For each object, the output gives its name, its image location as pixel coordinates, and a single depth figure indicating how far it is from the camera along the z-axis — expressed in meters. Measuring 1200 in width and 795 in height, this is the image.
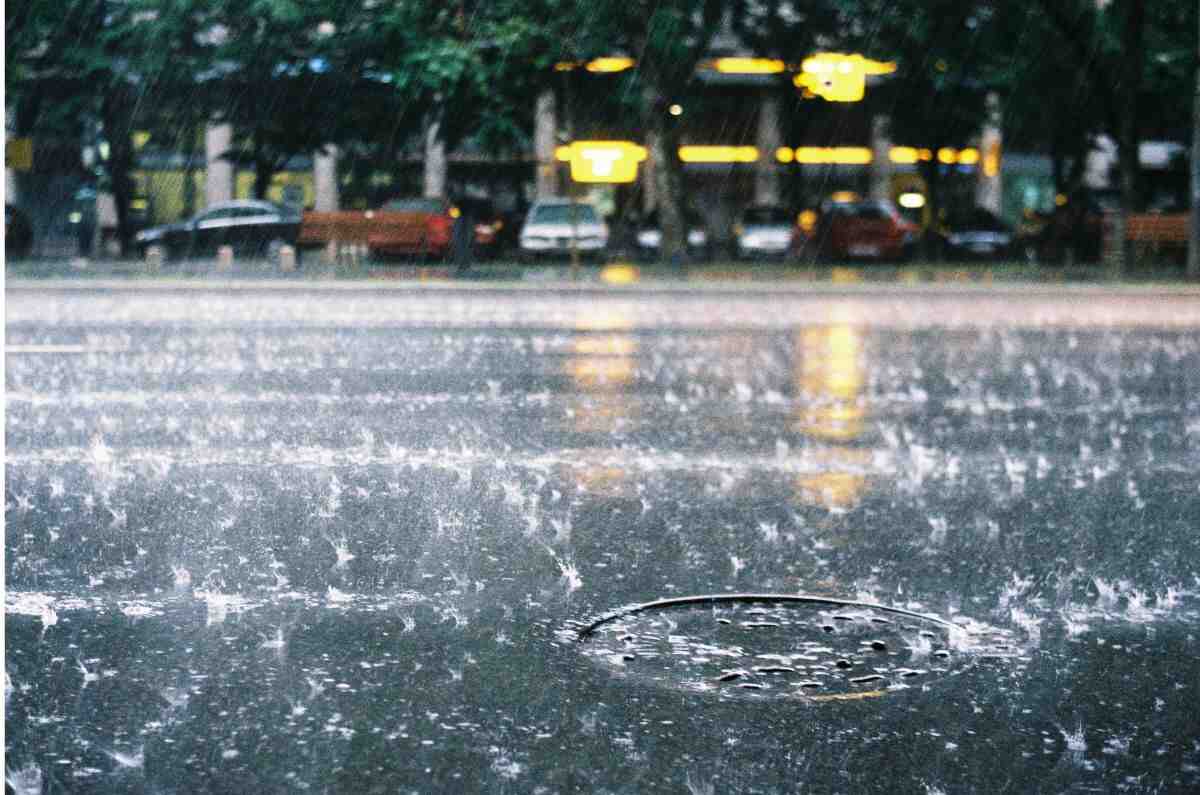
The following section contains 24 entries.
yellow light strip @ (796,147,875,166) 56.34
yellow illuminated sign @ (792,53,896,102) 31.41
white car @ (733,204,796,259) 39.25
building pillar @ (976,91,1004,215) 55.97
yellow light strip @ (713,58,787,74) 53.35
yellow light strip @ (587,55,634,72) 34.75
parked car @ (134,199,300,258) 38.81
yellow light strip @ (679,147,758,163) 56.38
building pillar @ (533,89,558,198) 55.41
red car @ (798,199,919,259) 37.78
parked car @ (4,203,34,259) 36.94
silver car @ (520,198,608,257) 36.66
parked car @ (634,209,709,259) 42.29
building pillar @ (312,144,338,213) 54.53
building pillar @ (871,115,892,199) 57.25
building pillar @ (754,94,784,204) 56.91
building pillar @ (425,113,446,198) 54.34
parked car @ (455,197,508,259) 38.41
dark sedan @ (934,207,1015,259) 40.94
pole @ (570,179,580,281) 28.40
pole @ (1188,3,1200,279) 27.80
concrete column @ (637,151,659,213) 48.06
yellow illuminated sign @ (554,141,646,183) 29.58
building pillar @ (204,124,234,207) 55.06
